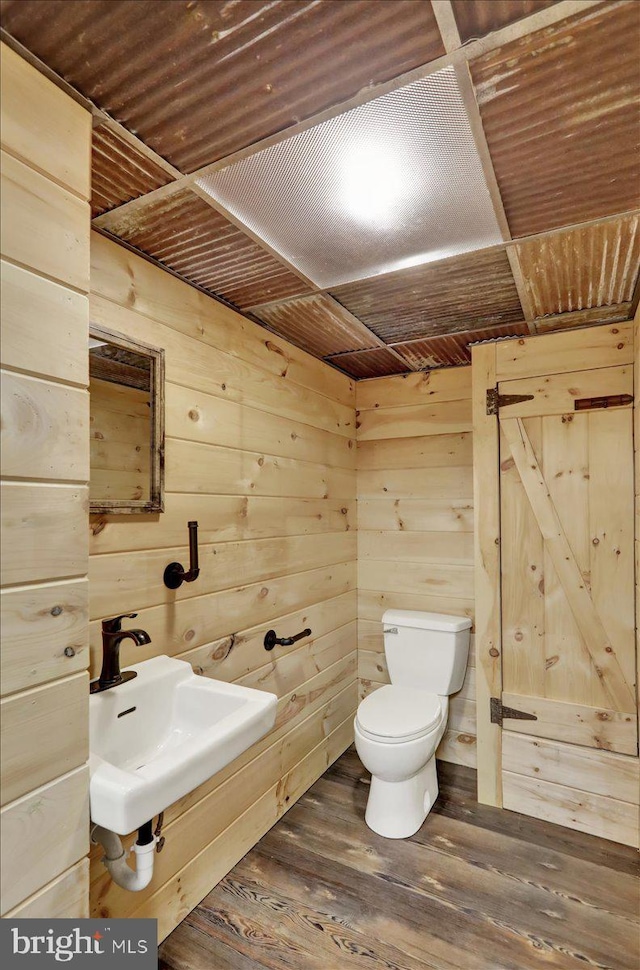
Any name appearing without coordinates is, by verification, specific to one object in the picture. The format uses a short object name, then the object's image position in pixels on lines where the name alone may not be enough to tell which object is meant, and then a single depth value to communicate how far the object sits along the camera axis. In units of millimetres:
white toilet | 2117
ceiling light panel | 1111
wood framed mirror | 1463
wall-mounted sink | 1046
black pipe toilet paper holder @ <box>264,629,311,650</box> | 2166
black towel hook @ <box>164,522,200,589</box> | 1682
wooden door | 2193
